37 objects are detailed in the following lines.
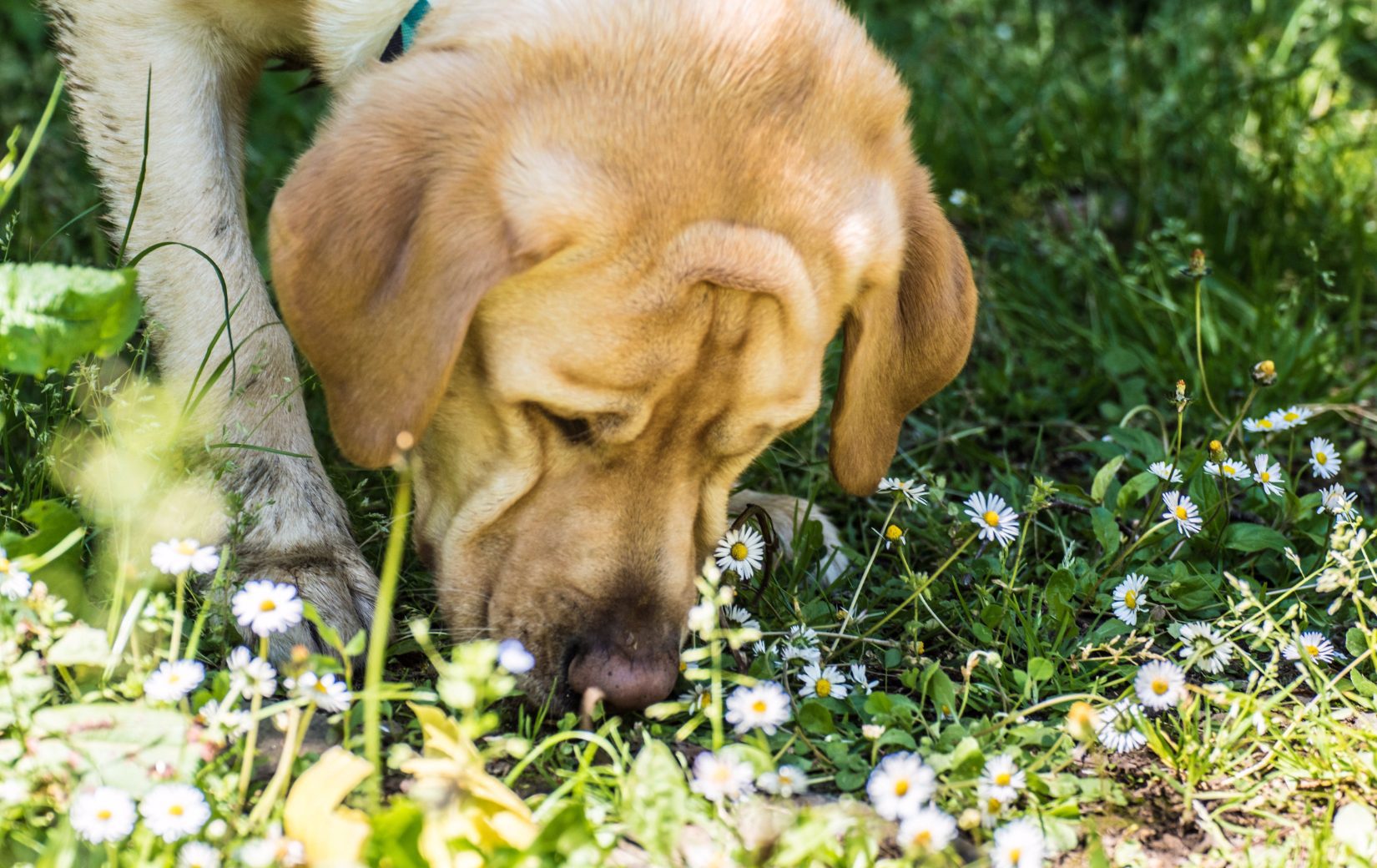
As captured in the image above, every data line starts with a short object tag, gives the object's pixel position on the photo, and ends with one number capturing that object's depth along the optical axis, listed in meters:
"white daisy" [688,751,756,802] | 2.05
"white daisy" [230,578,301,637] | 2.25
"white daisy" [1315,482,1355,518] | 3.04
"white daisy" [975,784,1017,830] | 2.25
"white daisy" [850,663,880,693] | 2.72
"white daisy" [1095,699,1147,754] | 2.50
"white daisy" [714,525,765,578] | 3.01
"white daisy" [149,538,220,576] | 2.32
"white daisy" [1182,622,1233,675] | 2.52
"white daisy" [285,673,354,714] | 2.15
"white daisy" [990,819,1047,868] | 2.10
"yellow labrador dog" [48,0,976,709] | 2.50
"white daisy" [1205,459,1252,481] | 3.13
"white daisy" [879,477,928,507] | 3.13
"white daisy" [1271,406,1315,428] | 3.30
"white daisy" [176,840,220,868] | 1.89
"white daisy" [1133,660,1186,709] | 2.37
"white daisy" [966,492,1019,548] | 3.04
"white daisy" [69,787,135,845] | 1.92
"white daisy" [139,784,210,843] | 1.92
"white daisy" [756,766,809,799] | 2.13
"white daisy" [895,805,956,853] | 2.02
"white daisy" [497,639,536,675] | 2.10
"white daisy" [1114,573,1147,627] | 2.93
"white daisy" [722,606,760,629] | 2.85
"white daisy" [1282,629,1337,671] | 2.67
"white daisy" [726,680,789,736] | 2.30
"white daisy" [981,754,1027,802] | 2.28
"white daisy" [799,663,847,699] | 2.67
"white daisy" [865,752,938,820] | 2.13
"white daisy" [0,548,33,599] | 2.24
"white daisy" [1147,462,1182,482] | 3.21
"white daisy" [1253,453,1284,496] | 3.15
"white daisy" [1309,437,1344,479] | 3.20
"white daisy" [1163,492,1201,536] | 3.10
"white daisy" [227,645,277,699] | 2.12
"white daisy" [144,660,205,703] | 2.16
